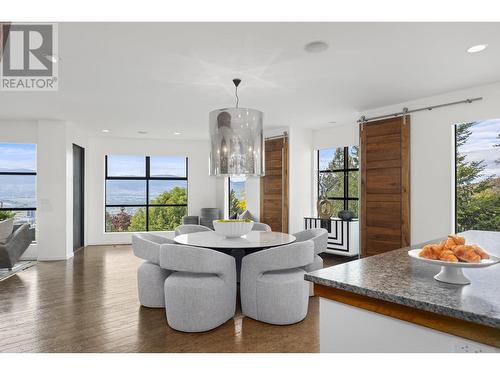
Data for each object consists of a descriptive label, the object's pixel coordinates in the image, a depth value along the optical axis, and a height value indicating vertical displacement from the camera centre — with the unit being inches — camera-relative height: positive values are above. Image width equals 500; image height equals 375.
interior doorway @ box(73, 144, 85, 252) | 253.0 -6.3
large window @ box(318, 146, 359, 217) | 236.1 +8.6
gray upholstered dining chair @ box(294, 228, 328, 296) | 142.5 -25.3
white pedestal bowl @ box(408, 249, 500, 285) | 48.9 -13.8
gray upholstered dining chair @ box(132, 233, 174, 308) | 129.0 -36.0
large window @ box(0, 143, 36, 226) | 230.5 +4.8
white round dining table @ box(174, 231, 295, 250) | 125.8 -23.1
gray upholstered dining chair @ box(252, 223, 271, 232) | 187.1 -23.9
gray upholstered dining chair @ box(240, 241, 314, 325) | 113.3 -35.4
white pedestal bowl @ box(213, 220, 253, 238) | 141.0 -18.0
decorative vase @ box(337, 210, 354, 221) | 223.6 -19.3
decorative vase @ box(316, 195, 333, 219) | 231.5 -15.6
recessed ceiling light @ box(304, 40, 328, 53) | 103.7 +47.1
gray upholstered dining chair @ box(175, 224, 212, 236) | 176.1 -23.9
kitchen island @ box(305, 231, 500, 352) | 41.8 -17.9
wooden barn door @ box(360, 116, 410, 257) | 170.6 +1.5
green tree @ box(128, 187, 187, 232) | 307.9 -26.1
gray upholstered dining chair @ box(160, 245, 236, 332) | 106.3 -34.5
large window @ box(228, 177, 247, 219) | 313.1 -8.4
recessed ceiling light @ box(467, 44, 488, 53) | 106.1 +47.7
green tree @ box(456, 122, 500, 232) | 162.4 -3.7
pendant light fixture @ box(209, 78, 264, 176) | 125.5 +18.9
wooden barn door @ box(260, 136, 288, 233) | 244.7 +0.5
